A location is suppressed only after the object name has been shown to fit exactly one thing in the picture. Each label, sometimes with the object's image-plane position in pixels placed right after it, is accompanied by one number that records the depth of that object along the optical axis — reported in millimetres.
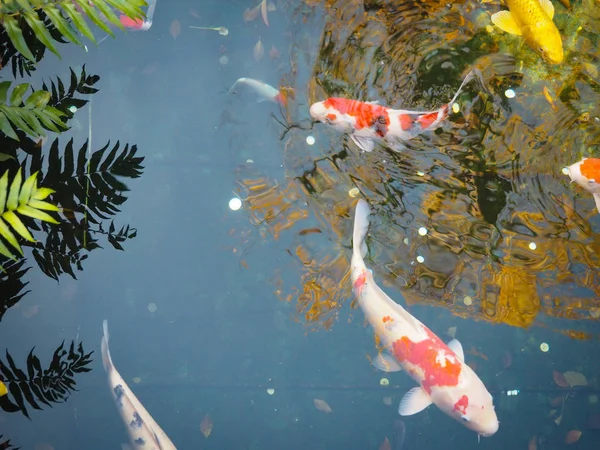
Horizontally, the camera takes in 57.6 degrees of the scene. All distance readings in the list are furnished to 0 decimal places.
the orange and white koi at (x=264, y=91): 2594
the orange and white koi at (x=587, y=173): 2270
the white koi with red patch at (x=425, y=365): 2186
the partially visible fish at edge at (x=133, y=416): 2400
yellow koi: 2301
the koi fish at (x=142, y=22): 2615
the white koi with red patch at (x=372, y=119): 2219
